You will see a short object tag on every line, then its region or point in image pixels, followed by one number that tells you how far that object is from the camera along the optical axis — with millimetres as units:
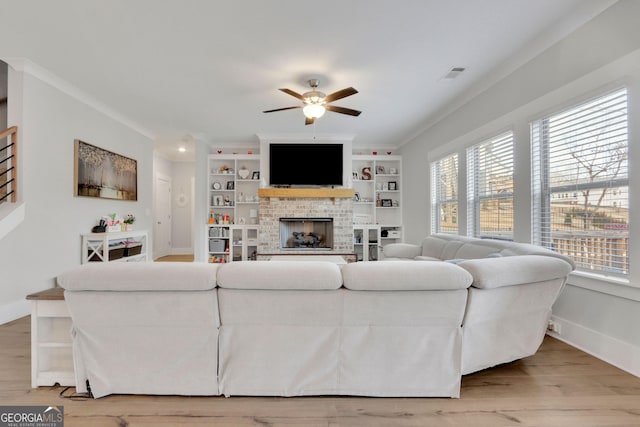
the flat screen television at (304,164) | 5789
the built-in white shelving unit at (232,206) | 6062
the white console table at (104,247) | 3926
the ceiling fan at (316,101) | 3366
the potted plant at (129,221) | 4719
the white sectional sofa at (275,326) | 1591
